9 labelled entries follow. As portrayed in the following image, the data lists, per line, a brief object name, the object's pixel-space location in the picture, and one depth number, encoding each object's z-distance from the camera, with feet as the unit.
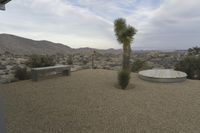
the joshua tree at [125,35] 19.44
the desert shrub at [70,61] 25.04
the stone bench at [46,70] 14.48
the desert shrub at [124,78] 12.56
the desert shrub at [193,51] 21.32
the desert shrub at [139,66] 22.61
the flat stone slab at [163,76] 14.37
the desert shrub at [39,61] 17.42
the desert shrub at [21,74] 15.65
